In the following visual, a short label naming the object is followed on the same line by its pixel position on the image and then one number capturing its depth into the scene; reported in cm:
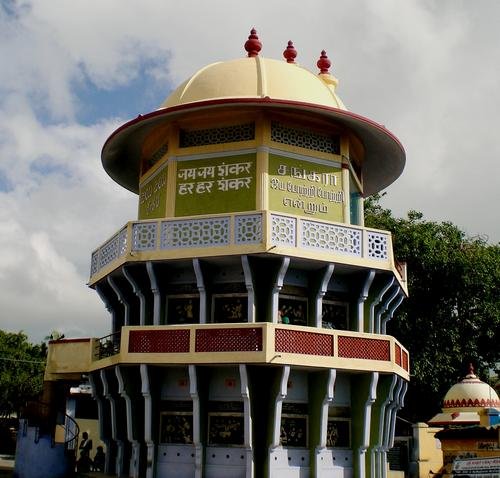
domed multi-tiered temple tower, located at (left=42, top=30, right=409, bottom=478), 1702
